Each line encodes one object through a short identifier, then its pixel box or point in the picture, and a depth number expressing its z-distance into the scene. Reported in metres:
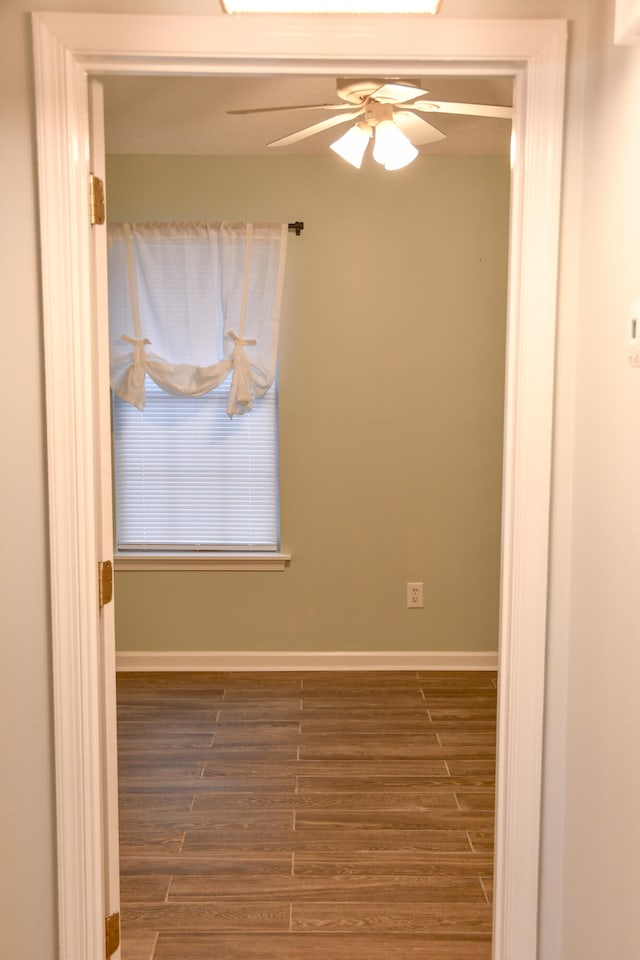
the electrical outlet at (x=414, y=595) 4.86
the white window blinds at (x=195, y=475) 4.80
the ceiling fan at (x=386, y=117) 2.75
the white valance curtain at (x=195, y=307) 4.63
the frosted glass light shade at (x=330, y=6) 1.53
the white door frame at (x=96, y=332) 1.88
